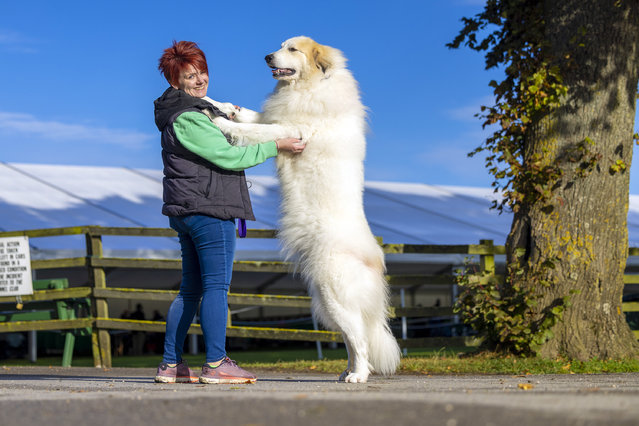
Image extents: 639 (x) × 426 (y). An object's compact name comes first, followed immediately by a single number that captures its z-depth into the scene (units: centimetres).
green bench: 825
